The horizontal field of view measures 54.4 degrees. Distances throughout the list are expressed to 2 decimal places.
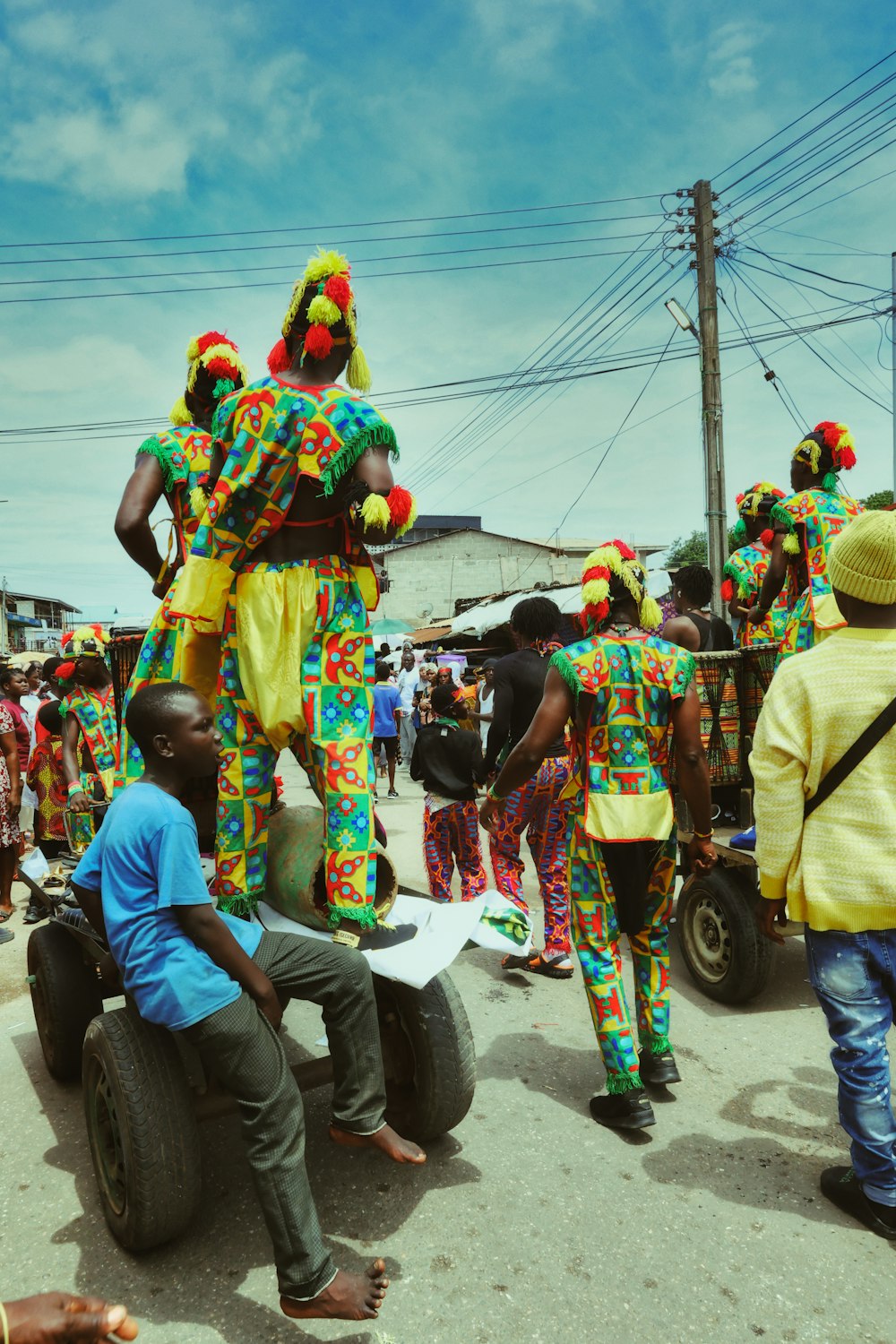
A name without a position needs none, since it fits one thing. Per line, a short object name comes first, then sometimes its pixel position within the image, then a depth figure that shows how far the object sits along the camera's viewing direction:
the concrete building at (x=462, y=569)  37.62
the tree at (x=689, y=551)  49.88
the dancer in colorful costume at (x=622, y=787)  3.34
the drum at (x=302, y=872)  3.02
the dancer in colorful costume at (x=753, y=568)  5.98
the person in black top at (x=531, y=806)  5.10
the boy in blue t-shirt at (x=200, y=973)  2.18
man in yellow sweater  2.54
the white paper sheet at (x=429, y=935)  2.65
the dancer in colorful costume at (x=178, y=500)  3.24
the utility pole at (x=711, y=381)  12.58
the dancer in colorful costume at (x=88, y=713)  6.06
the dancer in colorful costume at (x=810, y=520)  4.91
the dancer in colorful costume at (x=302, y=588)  2.94
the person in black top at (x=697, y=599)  6.18
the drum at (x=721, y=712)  4.82
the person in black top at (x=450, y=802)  5.29
